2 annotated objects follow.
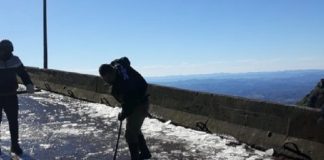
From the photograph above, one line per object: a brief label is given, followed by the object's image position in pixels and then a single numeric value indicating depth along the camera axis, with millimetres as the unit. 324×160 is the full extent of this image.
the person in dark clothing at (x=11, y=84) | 9281
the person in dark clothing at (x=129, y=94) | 8094
